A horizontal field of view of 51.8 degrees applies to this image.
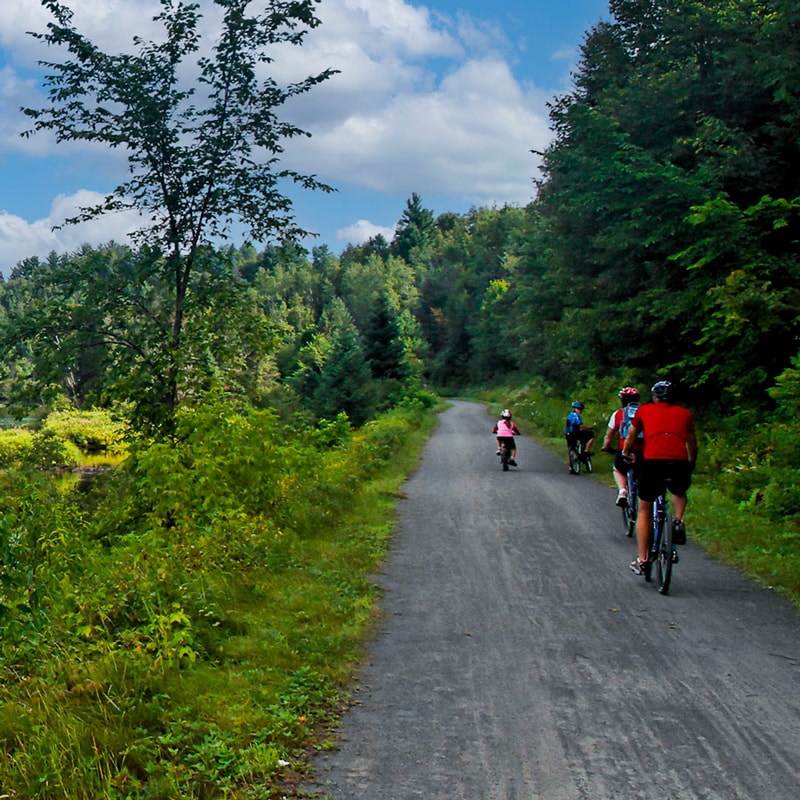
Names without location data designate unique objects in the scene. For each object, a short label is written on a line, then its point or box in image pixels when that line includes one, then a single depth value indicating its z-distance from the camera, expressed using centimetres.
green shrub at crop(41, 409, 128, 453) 5969
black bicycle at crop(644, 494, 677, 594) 786
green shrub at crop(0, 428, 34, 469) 1917
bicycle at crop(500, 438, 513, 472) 1889
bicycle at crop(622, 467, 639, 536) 1082
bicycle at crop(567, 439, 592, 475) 1838
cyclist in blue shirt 1831
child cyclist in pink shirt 1900
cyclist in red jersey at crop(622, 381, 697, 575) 801
